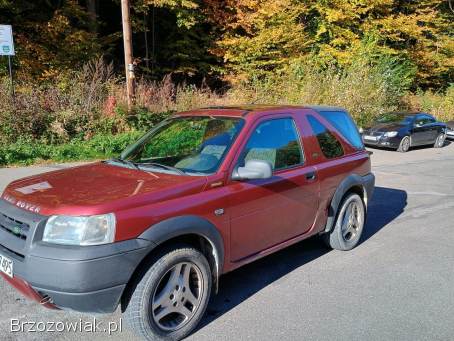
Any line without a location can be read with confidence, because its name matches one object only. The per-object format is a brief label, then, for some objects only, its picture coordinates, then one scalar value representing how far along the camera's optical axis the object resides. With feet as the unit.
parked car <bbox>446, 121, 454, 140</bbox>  69.99
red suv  9.44
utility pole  45.21
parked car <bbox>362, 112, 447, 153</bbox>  53.42
